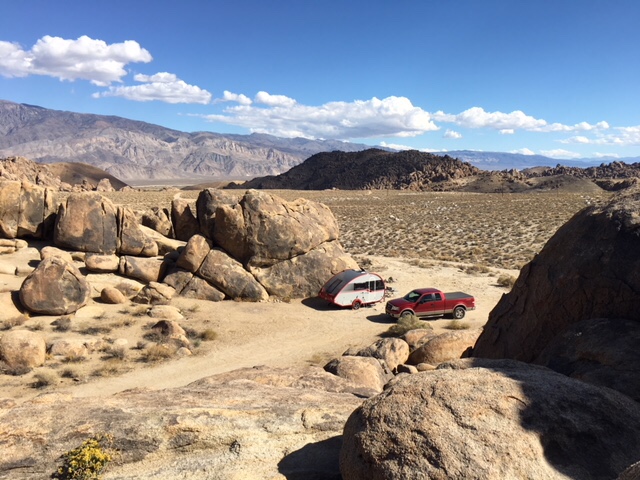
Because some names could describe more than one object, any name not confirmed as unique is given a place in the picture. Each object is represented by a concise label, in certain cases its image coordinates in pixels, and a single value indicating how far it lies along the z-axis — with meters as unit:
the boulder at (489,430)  4.48
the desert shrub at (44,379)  13.43
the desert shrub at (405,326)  18.47
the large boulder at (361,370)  11.68
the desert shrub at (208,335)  17.80
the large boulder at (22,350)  14.34
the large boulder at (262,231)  22.91
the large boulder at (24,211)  24.19
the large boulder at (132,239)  23.81
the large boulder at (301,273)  22.86
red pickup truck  20.02
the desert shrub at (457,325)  19.08
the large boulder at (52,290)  17.84
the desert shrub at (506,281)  25.09
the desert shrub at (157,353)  15.66
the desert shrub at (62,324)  17.12
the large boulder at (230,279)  22.08
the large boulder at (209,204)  24.67
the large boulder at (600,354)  6.73
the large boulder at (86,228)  23.44
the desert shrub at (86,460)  5.50
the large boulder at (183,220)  27.29
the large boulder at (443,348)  14.23
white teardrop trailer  21.61
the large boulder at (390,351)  14.28
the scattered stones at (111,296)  19.98
